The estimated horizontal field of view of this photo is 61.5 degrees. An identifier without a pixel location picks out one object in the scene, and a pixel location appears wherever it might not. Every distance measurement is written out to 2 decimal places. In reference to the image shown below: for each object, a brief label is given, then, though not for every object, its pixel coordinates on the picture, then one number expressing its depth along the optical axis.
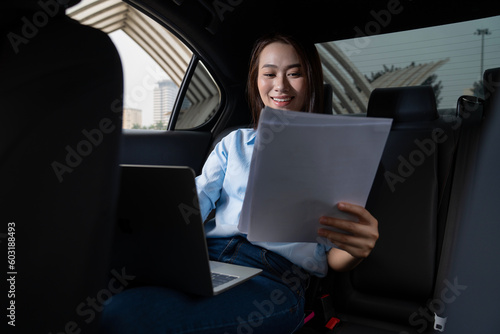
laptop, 0.74
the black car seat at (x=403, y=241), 1.32
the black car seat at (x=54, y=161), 0.51
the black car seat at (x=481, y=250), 0.24
